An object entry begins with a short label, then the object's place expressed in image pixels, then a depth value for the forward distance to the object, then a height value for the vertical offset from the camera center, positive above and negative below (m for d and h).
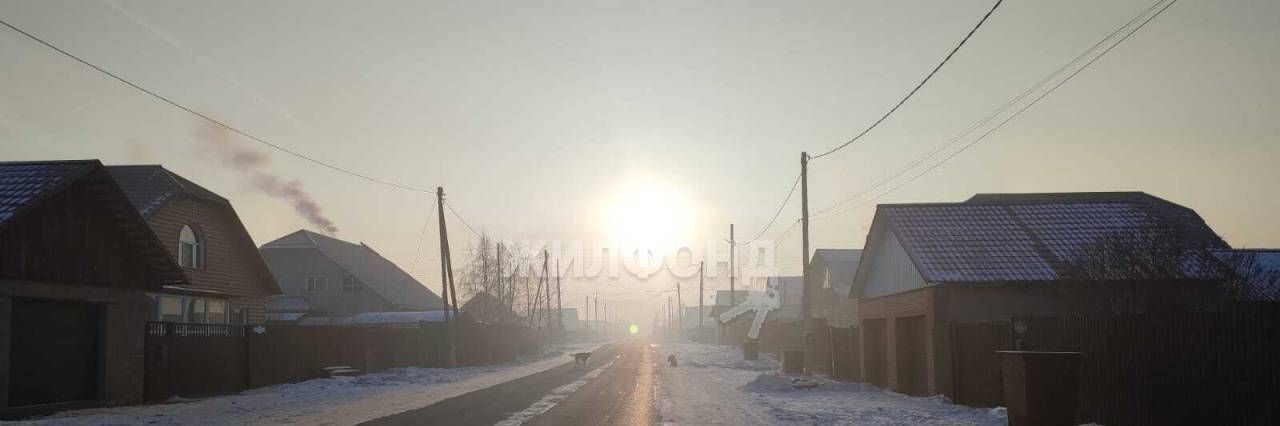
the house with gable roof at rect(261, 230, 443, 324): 69.75 +1.80
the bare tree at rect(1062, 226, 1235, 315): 21.16 +0.55
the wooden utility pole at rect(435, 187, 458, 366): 45.38 +1.96
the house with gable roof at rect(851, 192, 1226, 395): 22.02 +0.71
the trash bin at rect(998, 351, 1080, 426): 14.13 -1.24
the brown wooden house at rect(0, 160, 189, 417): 19.83 +0.47
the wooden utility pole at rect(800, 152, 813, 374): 34.16 +1.43
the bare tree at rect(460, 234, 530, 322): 86.54 +1.87
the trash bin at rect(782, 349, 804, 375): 36.25 -2.20
